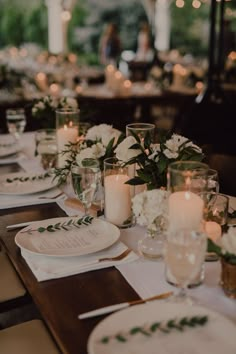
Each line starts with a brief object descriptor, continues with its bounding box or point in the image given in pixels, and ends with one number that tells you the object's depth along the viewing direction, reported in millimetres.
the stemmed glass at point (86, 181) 1732
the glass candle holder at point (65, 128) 2363
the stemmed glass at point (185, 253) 1163
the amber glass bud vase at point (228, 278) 1260
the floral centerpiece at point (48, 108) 2775
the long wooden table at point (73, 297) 1148
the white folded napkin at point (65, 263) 1410
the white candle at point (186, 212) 1342
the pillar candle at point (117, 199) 1727
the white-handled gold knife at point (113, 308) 1206
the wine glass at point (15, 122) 2768
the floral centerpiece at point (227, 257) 1248
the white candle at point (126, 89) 5332
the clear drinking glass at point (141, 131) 1878
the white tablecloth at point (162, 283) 1257
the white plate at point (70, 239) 1505
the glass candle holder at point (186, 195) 1342
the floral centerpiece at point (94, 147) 1933
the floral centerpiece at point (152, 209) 1464
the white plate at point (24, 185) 2080
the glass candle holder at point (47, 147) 2441
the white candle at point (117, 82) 5359
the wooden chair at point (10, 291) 1841
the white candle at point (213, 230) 1485
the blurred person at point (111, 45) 8781
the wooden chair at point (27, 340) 1484
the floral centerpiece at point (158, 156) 1651
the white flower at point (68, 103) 2748
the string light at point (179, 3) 7381
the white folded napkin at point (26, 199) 1986
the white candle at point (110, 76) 5445
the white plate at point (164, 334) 1059
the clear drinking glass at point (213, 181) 1779
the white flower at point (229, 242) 1243
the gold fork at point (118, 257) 1480
